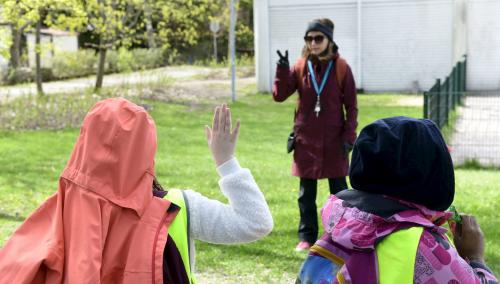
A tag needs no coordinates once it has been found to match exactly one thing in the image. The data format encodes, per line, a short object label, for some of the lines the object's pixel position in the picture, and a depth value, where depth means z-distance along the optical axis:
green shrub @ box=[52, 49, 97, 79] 32.41
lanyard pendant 5.53
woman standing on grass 5.52
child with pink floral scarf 1.97
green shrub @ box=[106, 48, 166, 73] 33.15
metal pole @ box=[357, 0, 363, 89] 23.22
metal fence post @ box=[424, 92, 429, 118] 9.38
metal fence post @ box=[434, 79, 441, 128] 10.77
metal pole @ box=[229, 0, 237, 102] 20.17
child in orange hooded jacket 2.01
